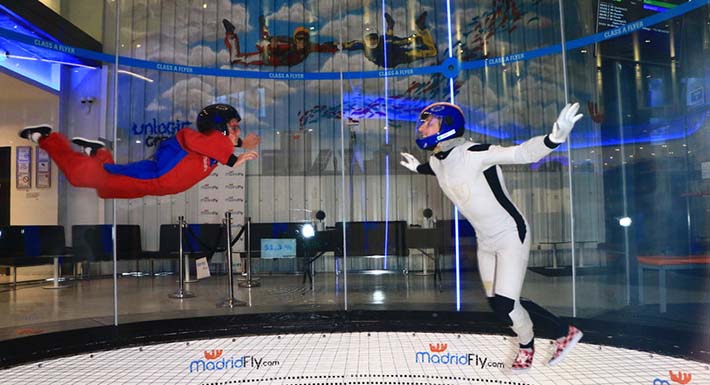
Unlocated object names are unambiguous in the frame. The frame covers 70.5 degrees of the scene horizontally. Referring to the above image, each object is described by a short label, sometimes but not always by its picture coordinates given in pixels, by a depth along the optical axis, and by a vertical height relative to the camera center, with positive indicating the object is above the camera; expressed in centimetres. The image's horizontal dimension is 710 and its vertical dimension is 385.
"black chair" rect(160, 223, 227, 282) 727 -38
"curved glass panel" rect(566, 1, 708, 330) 482 +44
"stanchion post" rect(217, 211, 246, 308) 604 -69
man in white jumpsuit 284 +1
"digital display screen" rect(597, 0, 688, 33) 473 +191
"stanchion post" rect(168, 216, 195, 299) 677 -82
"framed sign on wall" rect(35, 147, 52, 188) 518 +50
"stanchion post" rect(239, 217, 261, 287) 663 -86
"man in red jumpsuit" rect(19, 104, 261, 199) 321 +38
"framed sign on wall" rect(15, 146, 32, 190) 506 +52
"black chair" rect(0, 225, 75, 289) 545 -31
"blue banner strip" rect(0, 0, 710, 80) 420 +158
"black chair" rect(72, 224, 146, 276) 592 -29
